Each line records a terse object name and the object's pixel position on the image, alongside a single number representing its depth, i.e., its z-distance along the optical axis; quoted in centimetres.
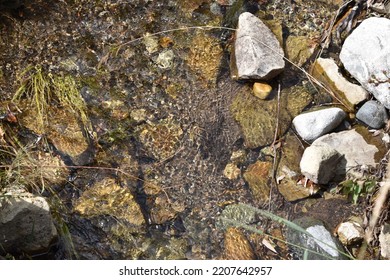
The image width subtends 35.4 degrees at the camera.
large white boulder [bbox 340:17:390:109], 384
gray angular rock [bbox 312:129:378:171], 376
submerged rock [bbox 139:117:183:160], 381
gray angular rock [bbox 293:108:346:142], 382
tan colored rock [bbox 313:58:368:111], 393
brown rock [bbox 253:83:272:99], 398
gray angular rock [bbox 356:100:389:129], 384
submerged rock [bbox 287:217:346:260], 343
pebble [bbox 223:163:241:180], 377
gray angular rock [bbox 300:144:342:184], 363
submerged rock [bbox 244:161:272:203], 373
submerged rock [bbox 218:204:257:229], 365
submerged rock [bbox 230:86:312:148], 389
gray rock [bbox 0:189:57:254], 320
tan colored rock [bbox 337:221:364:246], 355
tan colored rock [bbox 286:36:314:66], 412
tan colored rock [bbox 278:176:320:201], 372
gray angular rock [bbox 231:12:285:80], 394
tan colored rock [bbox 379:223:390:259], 348
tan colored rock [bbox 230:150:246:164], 382
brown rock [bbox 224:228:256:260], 349
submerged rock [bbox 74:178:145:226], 357
